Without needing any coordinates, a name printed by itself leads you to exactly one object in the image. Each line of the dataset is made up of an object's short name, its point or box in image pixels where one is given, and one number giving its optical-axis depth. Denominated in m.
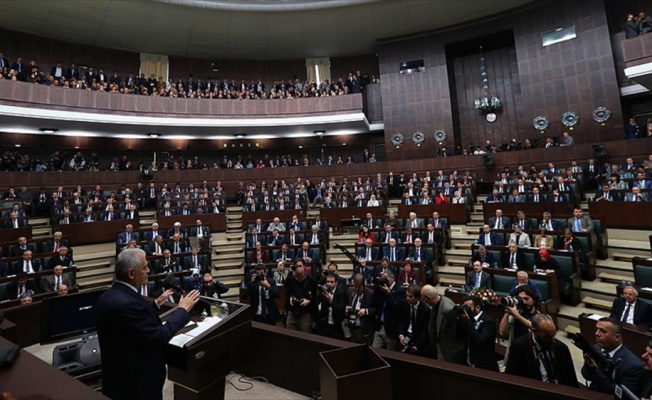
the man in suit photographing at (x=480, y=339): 2.62
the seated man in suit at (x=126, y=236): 7.45
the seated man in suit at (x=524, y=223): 6.50
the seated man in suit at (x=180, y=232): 7.95
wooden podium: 1.80
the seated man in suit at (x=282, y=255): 6.68
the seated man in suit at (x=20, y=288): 4.95
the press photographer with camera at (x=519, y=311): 2.51
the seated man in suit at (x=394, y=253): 6.21
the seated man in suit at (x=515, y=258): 5.29
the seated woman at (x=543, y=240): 5.60
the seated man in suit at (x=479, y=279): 4.73
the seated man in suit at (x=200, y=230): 8.02
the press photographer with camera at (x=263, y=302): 4.20
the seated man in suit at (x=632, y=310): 3.33
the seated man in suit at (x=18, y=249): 6.41
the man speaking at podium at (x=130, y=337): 1.64
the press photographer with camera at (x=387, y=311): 3.40
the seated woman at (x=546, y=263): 4.83
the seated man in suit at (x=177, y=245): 7.16
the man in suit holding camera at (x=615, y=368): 2.02
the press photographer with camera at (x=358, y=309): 3.70
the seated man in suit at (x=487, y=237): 6.22
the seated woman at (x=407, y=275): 4.80
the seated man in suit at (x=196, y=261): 6.56
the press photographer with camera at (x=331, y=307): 3.97
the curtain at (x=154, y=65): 14.66
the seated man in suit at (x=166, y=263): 6.23
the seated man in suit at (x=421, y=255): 5.98
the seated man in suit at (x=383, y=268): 5.07
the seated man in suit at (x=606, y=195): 6.71
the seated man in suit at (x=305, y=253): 6.63
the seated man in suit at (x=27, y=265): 5.68
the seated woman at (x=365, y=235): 7.24
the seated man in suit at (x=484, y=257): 5.37
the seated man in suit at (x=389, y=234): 7.05
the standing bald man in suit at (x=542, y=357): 2.15
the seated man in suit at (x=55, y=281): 5.30
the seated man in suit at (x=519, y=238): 5.84
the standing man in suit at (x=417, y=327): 2.99
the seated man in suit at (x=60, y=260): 6.04
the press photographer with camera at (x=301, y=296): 4.26
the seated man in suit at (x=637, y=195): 6.27
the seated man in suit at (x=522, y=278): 3.97
